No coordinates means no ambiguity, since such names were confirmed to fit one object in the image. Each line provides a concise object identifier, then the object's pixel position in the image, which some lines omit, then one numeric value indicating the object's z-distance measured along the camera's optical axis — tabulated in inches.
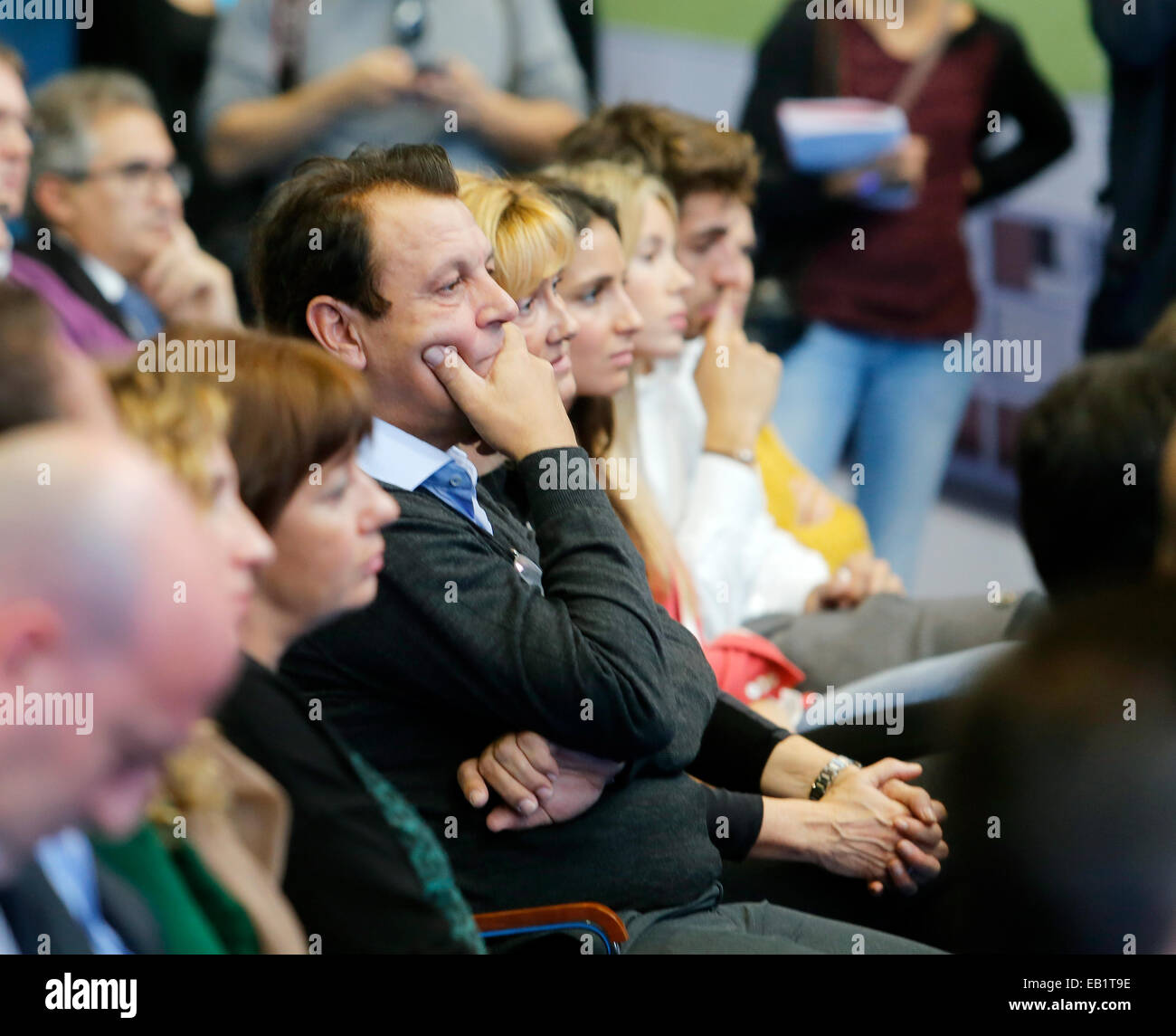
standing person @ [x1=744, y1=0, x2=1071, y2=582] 283.3
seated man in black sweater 123.6
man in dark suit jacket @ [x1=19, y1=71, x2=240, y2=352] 244.5
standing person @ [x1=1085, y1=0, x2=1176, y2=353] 285.1
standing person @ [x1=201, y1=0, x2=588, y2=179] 253.9
